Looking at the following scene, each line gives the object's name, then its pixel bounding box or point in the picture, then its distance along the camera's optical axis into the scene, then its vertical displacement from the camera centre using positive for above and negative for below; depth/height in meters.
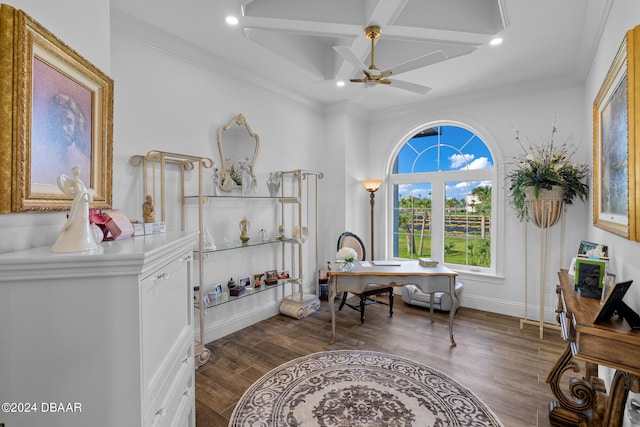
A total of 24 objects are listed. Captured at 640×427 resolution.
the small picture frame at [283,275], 3.73 -0.80
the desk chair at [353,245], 4.03 -0.45
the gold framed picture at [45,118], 1.06 +0.42
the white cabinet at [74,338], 0.91 -0.40
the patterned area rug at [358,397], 1.96 -1.38
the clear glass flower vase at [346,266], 3.08 -0.57
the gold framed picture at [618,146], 1.39 +0.42
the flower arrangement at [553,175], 3.06 +0.42
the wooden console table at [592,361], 1.24 -0.67
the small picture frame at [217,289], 3.02 -0.80
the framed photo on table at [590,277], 1.76 -0.39
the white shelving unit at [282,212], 2.60 +0.03
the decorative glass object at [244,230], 3.27 -0.18
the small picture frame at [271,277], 3.54 -0.79
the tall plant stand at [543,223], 3.21 -0.11
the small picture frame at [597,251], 2.18 -0.29
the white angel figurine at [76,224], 1.06 -0.04
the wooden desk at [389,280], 2.93 -0.68
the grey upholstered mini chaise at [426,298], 3.91 -1.17
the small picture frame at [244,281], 3.31 -0.78
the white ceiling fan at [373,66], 2.32 +1.26
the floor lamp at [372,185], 4.64 +0.46
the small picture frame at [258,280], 3.43 -0.80
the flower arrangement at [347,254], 3.21 -0.45
